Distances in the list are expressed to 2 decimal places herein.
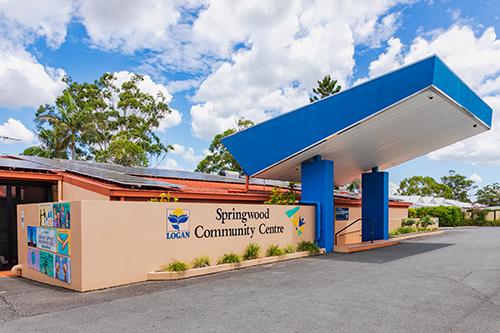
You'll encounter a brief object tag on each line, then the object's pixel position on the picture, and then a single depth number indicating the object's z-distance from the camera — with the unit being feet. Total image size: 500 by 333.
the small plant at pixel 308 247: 46.09
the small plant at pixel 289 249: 43.99
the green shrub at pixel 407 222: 86.48
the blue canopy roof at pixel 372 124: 37.32
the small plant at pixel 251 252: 39.17
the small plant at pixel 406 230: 78.76
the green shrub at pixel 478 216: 125.08
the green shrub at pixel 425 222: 88.33
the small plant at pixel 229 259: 36.63
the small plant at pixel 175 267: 31.83
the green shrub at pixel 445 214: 115.85
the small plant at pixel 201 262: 34.27
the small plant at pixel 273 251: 41.73
